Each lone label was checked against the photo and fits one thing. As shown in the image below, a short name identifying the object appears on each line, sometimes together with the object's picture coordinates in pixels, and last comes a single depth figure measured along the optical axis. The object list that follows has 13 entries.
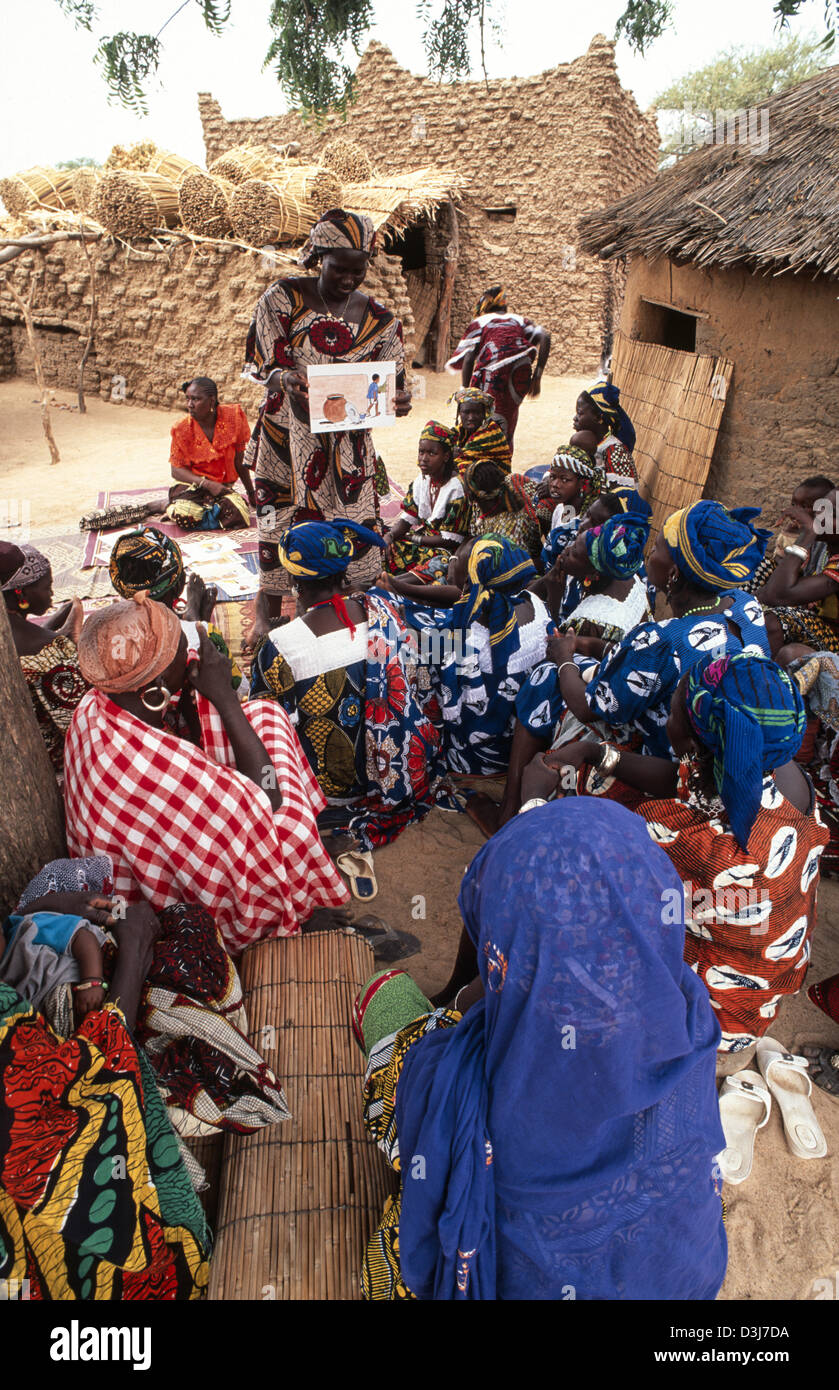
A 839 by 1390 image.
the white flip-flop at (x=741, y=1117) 2.29
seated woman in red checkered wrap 2.54
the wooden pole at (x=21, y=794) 2.37
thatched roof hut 5.25
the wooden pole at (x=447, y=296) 14.29
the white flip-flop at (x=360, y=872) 3.38
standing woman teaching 4.70
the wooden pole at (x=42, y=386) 9.26
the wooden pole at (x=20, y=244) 6.42
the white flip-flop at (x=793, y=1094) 2.35
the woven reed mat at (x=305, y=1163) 1.89
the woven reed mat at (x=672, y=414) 6.08
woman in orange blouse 7.27
